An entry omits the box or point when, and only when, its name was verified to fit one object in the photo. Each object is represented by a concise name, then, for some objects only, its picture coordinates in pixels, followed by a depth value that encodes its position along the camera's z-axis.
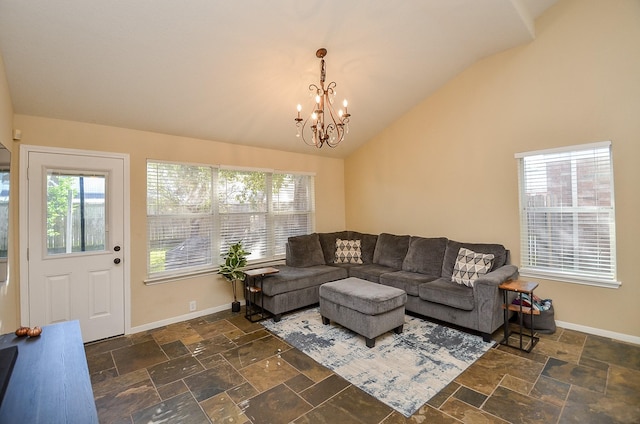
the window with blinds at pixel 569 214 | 3.05
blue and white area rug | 2.33
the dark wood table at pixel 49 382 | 1.04
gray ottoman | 3.02
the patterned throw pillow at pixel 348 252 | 4.92
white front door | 2.97
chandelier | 2.74
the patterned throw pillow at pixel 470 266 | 3.38
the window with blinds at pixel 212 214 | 3.70
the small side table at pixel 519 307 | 2.89
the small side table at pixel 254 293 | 3.83
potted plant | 3.98
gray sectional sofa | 3.13
